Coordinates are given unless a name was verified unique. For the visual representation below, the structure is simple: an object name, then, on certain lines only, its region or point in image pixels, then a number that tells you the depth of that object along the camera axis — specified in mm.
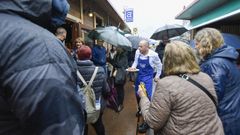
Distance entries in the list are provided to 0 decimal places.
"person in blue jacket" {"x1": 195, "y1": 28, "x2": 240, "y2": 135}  1572
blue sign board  13450
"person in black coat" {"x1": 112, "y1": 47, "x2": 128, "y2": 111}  3847
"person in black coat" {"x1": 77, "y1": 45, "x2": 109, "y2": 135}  2138
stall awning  3002
